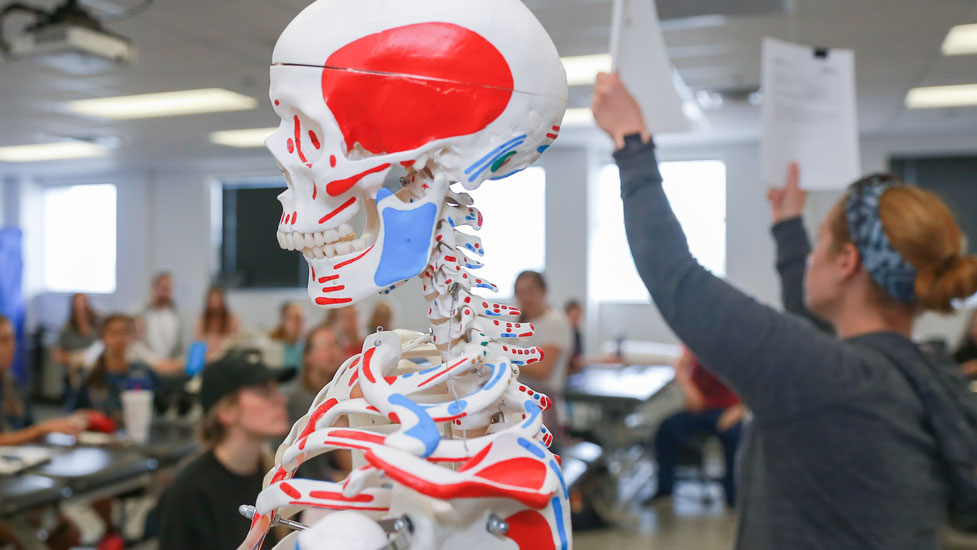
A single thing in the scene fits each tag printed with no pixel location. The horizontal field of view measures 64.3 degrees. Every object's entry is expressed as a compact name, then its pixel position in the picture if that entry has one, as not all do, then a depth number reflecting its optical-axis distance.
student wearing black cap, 1.83
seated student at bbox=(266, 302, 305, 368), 4.76
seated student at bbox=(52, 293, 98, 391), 6.23
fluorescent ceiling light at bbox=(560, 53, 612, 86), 4.28
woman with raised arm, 1.02
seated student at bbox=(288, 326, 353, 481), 2.96
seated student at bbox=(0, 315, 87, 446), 3.08
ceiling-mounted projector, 2.93
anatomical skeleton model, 0.63
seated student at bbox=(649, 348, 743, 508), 4.56
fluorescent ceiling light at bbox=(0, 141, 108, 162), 7.22
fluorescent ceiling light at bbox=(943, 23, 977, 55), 2.94
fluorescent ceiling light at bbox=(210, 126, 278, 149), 6.51
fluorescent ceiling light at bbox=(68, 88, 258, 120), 5.26
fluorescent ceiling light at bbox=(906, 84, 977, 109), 4.74
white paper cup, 3.25
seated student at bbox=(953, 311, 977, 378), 4.18
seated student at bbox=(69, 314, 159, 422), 4.09
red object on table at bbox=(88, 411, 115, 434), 3.42
